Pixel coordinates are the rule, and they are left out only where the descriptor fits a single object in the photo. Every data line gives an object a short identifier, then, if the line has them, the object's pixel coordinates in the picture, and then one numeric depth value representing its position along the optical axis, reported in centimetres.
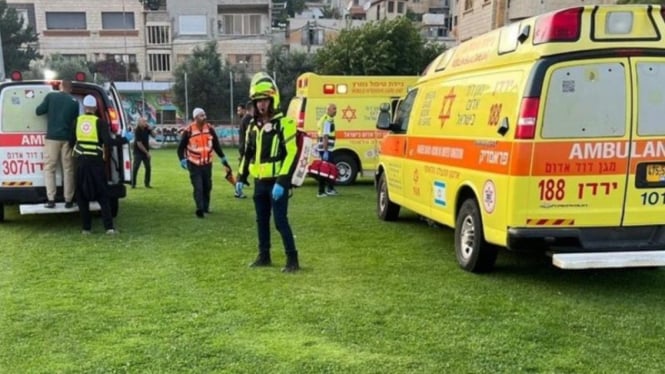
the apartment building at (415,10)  6769
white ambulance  823
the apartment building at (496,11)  2847
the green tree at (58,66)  3647
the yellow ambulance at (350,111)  1408
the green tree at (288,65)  3719
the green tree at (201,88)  3316
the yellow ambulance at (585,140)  519
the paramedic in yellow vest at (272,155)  603
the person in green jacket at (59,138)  806
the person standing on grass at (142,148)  1342
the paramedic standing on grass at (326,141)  1203
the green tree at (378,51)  3256
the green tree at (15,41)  4403
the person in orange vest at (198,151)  938
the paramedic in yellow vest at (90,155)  779
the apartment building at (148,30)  4788
